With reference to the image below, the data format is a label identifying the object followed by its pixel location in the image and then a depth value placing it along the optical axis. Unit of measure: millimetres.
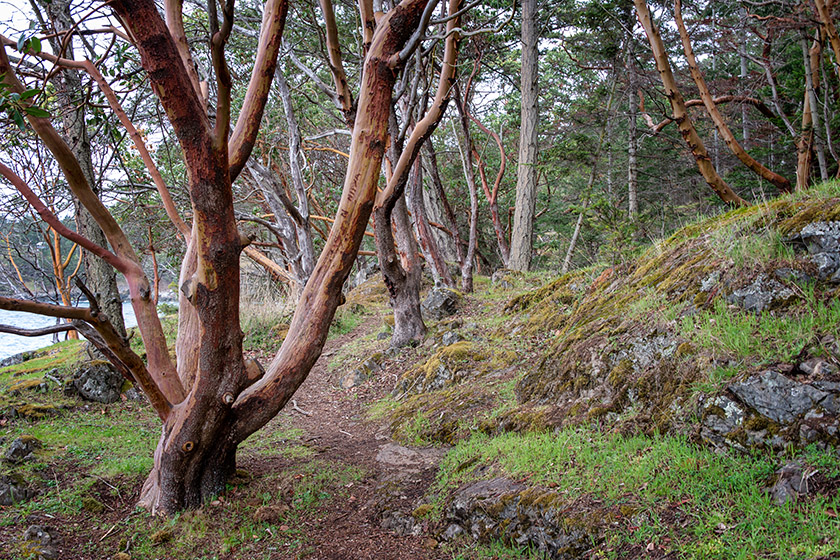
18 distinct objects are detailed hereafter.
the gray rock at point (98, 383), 6168
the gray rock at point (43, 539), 2952
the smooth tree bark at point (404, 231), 6355
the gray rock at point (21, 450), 3947
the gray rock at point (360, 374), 7430
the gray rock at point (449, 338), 7035
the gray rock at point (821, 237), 3099
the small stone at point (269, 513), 3477
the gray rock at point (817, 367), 2496
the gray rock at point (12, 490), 3459
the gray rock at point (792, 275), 3068
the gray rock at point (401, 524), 3328
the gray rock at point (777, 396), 2453
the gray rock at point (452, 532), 3121
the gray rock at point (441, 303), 9141
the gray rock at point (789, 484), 2174
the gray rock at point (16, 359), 8398
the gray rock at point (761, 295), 3084
